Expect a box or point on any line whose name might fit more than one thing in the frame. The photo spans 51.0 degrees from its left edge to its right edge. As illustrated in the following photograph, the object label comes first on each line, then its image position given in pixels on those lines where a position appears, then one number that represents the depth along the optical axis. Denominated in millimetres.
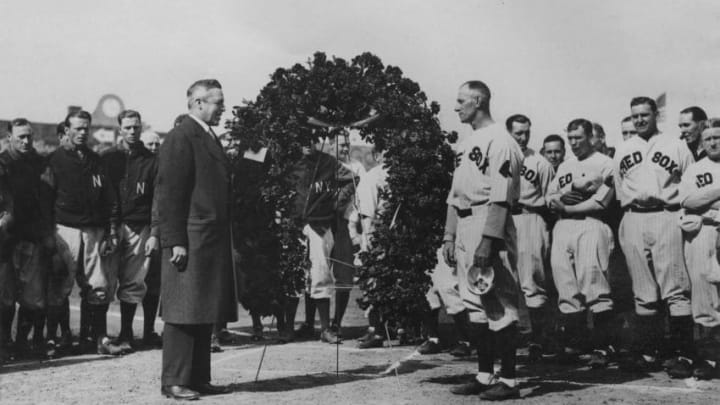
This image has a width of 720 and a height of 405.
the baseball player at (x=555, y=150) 8664
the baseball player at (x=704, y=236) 6551
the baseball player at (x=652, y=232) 6898
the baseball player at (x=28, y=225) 7520
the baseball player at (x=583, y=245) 7445
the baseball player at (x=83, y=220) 7914
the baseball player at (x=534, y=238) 7925
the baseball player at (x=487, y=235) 5766
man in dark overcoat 5691
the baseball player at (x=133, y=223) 8312
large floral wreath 7473
